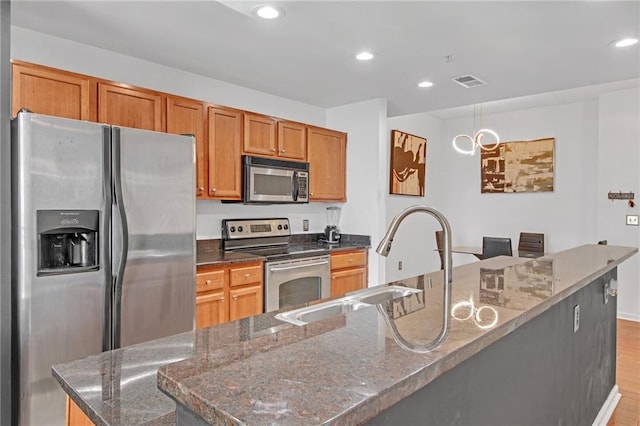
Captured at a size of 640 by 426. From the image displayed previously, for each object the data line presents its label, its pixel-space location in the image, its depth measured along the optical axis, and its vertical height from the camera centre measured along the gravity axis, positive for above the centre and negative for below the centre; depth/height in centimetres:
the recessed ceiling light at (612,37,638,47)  273 +114
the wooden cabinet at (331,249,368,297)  398 -65
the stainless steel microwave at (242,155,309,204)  359 +25
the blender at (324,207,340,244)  454 -22
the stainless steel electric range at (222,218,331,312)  340 -47
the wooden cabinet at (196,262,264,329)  292 -65
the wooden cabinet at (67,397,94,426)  111 -59
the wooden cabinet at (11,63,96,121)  237 +71
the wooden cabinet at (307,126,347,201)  423 +47
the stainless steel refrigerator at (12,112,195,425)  196 -21
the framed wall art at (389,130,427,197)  572 +66
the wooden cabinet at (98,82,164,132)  275 +71
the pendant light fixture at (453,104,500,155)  631 +113
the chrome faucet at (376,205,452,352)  96 -15
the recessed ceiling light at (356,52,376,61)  301 +115
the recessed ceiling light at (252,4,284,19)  229 +113
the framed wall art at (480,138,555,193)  585 +62
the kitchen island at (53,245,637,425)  57 -28
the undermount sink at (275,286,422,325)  143 -38
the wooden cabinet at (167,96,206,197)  312 +67
